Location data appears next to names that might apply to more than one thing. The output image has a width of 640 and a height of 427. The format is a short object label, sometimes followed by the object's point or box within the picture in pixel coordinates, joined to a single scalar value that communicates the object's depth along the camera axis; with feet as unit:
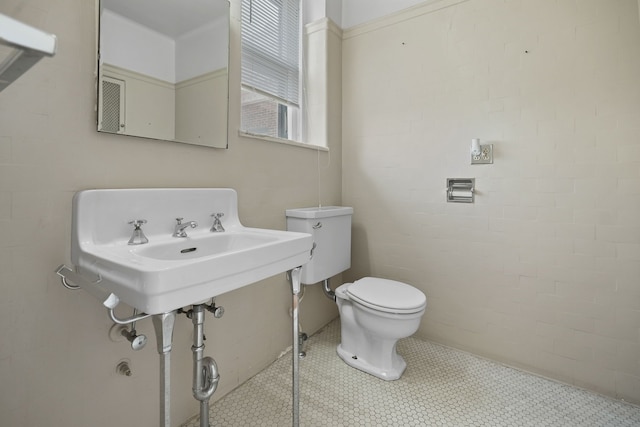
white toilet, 5.03
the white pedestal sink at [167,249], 2.29
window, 5.90
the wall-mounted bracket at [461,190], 5.89
